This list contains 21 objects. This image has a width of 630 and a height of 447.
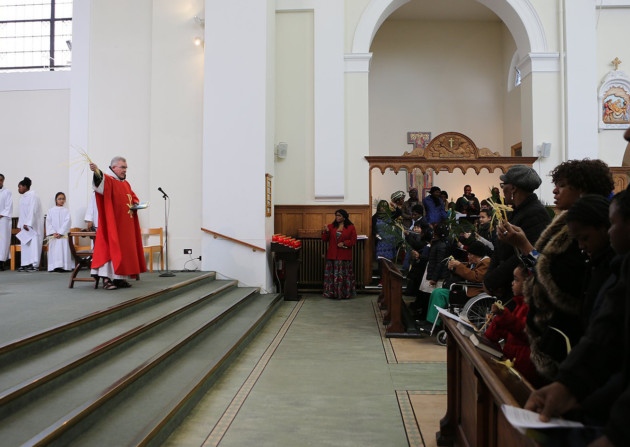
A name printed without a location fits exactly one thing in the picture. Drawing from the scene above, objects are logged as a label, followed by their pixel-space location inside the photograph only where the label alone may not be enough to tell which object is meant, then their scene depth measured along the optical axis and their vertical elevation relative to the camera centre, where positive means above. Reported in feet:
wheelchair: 17.82 -2.68
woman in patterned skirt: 32.30 -1.68
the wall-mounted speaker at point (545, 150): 36.32 +5.55
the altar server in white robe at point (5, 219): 33.81 +0.66
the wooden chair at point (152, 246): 33.50 -0.95
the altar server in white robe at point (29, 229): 33.76 +0.02
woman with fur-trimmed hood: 6.29 -0.83
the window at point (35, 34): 39.68 +14.84
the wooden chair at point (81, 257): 22.43 -1.24
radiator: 35.63 -2.47
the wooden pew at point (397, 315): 22.38 -3.74
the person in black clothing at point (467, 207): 32.01 +1.40
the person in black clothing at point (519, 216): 10.68 +0.29
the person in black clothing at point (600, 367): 4.60 -1.23
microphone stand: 28.53 -1.44
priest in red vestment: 21.49 -0.07
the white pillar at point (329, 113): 36.45 +8.11
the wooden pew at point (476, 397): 6.61 -2.74
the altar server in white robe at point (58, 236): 32.71 -0.41
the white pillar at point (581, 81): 36.35 +10.33
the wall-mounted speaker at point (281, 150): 36.37 +5.55
